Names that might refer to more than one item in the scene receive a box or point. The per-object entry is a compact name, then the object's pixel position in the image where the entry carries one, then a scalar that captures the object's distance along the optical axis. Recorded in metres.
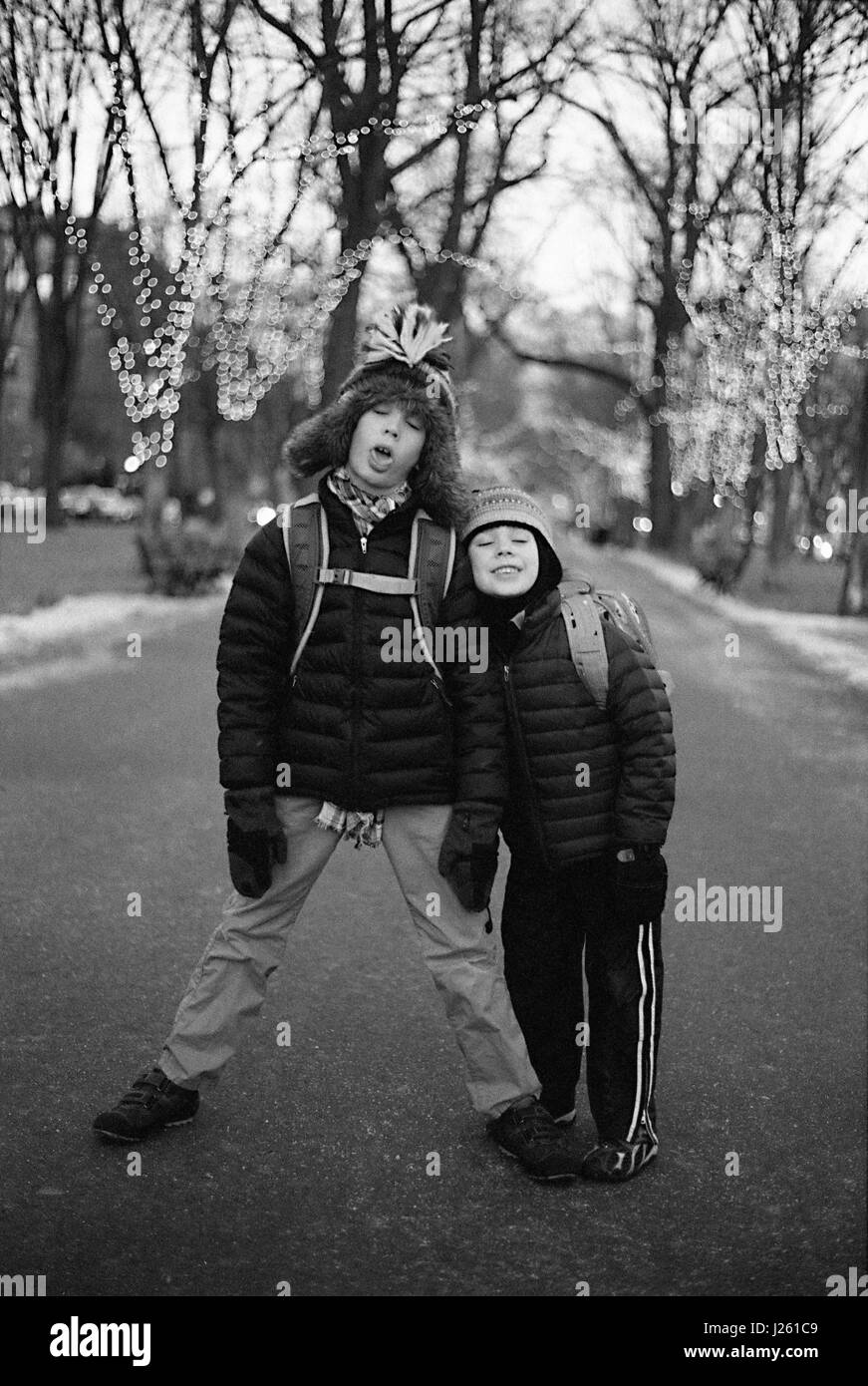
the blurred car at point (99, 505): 61.34
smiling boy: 3.50
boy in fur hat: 3.60
